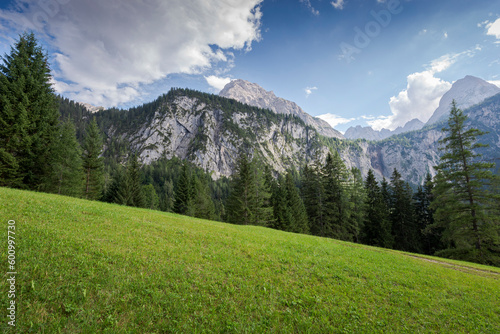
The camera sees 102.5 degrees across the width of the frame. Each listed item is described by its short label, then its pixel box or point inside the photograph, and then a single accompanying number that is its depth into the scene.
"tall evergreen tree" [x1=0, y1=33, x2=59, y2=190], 20.50
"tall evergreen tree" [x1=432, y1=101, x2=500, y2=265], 23.72
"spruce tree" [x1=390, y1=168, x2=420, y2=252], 45.11
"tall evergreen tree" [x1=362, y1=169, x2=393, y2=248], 42.16
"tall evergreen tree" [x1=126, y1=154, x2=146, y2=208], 46.47
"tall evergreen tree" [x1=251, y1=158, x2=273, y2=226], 37.16
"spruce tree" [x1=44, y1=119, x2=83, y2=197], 27.58
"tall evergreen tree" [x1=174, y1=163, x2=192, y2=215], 47.00
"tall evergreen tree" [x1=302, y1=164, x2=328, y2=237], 43.09
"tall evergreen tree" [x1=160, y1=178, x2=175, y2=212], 80.96
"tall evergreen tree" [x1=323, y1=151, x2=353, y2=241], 41.81
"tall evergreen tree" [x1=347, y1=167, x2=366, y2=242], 42.31
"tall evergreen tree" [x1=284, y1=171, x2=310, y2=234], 39.44
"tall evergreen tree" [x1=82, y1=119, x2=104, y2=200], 34.62
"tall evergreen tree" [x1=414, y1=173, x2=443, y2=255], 45.34
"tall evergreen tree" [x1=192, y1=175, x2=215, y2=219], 48.69
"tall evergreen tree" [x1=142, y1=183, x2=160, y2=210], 68.22
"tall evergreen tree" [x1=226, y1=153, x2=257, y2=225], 36.62
